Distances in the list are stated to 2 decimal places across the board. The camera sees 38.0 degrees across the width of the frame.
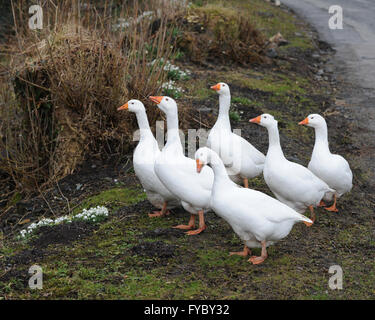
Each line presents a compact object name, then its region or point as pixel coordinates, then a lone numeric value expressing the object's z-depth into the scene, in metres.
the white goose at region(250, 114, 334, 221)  5.39
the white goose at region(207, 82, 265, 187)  6.11
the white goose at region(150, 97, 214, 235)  5.13
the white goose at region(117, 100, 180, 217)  5.59
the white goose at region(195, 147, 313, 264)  4.55
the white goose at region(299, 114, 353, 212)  5.89
